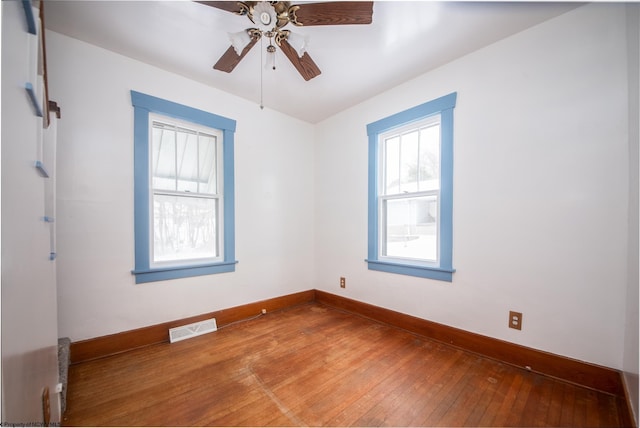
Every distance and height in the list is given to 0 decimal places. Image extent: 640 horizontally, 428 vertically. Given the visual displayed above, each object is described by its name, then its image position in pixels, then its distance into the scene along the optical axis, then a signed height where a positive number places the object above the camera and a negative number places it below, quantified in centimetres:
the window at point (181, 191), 221 +24
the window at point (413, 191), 226 +24
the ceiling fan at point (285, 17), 140 +124
